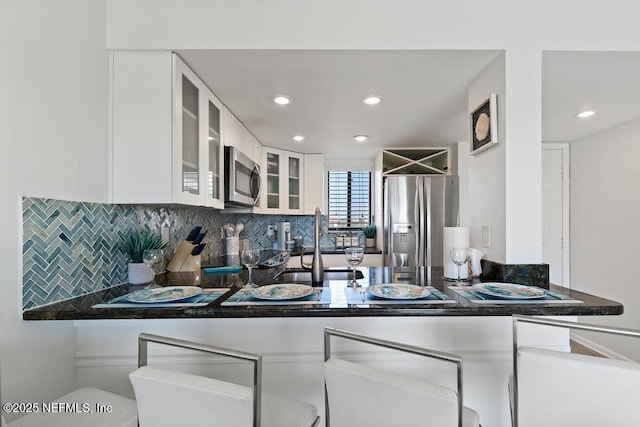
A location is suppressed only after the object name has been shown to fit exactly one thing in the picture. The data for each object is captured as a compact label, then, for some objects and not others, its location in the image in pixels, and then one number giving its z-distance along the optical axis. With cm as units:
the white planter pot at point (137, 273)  166
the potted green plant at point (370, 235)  421
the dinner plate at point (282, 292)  127
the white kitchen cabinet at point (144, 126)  158
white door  348
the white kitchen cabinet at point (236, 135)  232
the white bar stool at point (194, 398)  68
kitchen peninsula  136
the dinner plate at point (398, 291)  125
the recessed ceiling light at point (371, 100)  213
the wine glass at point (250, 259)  153
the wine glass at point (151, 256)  159
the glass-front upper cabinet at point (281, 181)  343
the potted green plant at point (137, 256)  166
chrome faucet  173
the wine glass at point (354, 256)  155
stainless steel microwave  232
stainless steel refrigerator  332
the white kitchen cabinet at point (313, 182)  387
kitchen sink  194
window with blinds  430
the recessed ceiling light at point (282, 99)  214
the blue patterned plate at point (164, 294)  126
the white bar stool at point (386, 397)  69
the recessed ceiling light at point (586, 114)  248
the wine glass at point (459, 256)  157
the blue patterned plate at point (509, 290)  128
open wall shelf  357
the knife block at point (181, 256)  204
